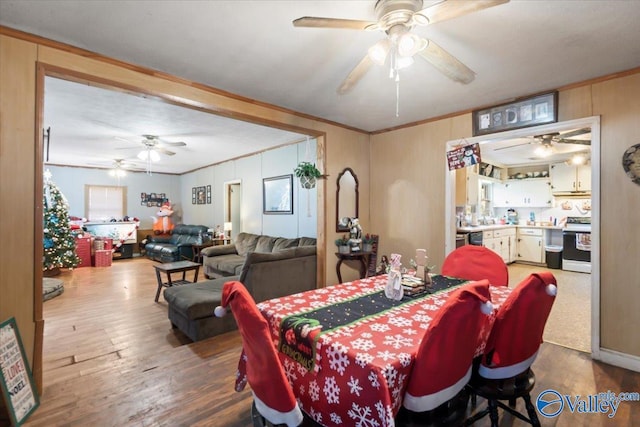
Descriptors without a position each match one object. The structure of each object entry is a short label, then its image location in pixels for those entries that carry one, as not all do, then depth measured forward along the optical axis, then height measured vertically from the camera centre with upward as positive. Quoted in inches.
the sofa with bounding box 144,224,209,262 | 277.3 -30.6
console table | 151.5 -23.0
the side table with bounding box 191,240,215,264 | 268.5 -32.4
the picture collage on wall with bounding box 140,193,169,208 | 344.8 +16.1
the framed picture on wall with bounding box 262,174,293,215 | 206.7 +12.8
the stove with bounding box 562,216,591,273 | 221.6 -25.4
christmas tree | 204.8 -14.3
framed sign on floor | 68.4 -39.2
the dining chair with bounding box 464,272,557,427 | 54.4 -24.7
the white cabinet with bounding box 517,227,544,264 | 257.8 -28.0
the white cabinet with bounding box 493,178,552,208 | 267.3 +18.2
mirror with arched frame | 156.9 +8.6
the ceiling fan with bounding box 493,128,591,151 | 147.7 +41.3
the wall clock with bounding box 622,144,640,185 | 95.0 +16.1
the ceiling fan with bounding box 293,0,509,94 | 56.1 +37.7
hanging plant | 146.3 +19.0
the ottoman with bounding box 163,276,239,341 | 116.9 -39.2
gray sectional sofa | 118.0 -33.9
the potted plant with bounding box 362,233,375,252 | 159.0 -16.5
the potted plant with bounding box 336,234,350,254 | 151.9 -16.8
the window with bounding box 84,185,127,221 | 314.1 +11.6
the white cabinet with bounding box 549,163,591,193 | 241.6 +28.7
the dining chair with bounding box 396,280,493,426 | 42.1 -21.4
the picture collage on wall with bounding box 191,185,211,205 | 310.6 +19.1
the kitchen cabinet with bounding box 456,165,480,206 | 205.0 +19.7
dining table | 41.8 -21.0
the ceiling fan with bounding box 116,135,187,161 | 187.9 +45.0
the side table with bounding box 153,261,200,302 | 163.5 -30.3
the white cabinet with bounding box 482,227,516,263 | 231.8 -23.0
